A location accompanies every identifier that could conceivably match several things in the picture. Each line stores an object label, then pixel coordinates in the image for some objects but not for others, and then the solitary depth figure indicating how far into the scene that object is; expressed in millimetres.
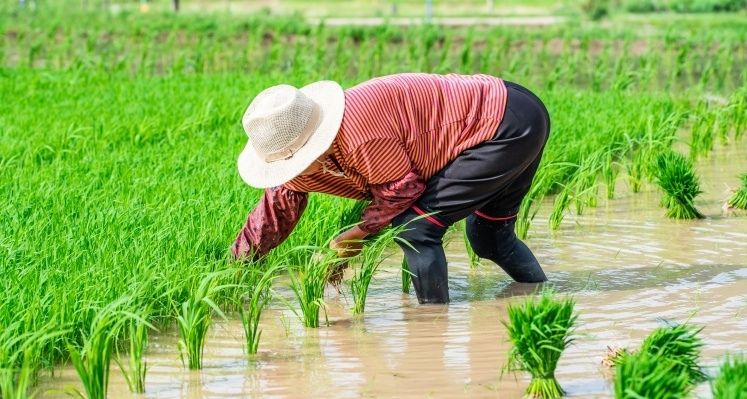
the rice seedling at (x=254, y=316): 7723
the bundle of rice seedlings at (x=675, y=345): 6609
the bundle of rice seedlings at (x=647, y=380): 5930
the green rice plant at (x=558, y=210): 11266
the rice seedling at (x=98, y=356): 6527
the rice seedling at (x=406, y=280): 9344
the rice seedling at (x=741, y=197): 11789
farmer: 7961
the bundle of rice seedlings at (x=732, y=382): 5570
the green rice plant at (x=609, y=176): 12320
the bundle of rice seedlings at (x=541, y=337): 6562
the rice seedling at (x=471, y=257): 10117
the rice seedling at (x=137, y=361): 6941
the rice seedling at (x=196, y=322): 7297
